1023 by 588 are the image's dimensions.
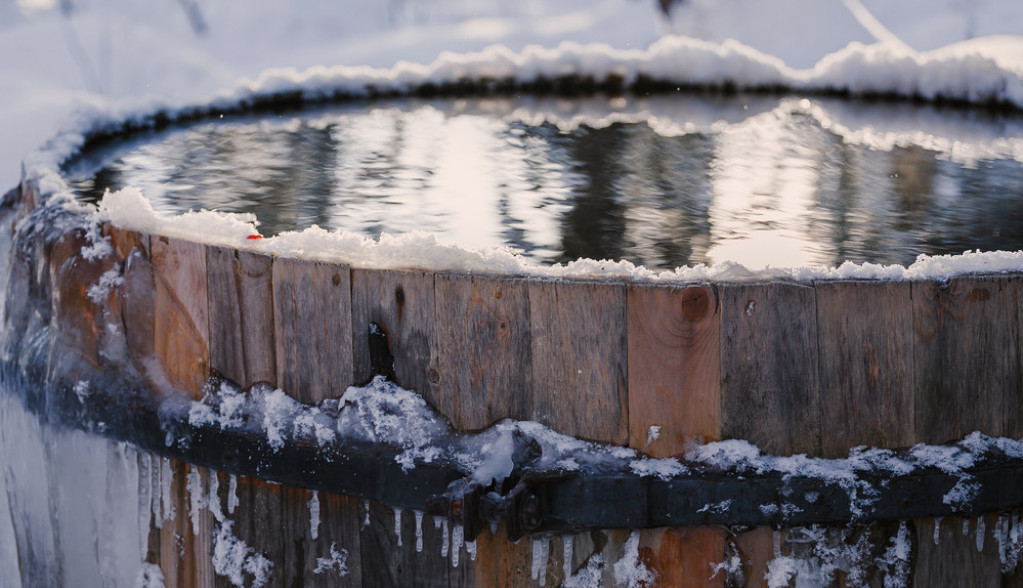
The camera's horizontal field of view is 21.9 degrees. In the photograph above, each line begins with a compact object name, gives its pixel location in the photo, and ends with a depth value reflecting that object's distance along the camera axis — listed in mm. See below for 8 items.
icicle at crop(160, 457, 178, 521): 2798
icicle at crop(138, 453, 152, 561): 2818
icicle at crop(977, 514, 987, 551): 2640
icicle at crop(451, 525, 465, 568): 2658
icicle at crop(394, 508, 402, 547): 2677
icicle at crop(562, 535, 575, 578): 2637
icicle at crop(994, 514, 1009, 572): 2644
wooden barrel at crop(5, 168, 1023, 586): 2600
